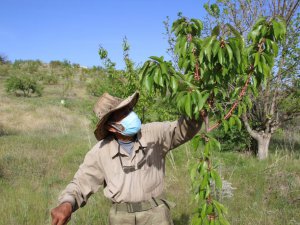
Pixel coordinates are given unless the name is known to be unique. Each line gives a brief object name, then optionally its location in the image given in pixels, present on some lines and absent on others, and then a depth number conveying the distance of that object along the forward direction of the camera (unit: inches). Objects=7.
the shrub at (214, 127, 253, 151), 429.7
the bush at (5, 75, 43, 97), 1131.3
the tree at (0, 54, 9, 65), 2048.5
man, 110.2
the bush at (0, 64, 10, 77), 1619.1
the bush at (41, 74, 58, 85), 1563.7
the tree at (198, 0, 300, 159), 342.0
